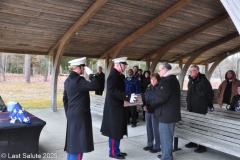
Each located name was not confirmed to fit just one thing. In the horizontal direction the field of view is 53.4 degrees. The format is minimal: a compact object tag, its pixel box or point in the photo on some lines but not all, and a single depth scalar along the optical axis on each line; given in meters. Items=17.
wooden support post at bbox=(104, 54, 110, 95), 9.66
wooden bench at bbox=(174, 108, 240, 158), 3.52
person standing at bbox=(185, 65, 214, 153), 4.31
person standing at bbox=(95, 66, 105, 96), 9.48
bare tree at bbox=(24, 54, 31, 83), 18.52
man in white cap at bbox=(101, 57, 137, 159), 3.78
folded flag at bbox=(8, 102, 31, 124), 3.29
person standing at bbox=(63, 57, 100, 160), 3.09
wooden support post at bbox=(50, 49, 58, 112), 8.42
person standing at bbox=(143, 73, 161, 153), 3.96
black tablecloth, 3.18
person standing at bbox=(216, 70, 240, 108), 5.54
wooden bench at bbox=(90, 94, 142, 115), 7.09
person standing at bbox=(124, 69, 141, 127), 6.20
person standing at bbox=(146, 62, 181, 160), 3.45
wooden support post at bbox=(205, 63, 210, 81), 14.04
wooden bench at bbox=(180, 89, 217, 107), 7.34
